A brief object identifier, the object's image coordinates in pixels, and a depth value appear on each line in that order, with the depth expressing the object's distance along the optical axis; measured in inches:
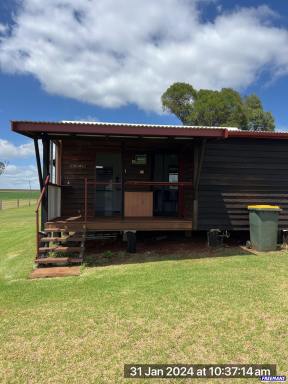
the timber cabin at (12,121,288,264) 314.2
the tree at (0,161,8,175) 4217.5
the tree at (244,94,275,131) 1390.3
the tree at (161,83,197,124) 1375.5
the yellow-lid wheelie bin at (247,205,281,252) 332.2
